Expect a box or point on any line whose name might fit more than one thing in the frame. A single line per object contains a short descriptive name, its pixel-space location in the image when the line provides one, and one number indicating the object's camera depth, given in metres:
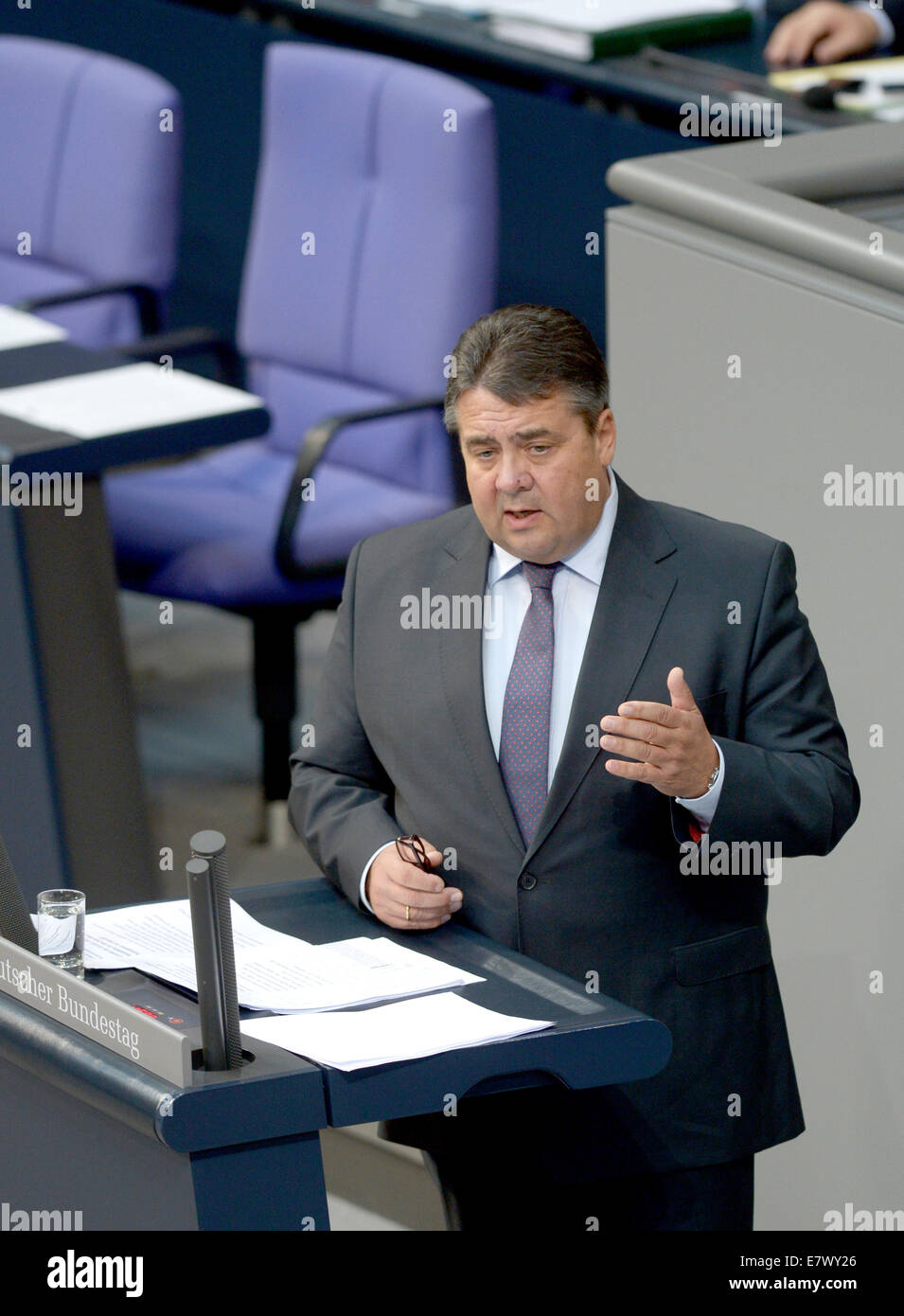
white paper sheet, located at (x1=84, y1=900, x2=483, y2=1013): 4.21
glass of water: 4.30
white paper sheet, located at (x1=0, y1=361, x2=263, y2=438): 7.63
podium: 3.83
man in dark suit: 4.41
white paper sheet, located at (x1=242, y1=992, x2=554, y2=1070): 3.91
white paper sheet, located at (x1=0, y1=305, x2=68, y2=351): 8.81
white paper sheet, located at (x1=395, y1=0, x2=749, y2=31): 10.25
